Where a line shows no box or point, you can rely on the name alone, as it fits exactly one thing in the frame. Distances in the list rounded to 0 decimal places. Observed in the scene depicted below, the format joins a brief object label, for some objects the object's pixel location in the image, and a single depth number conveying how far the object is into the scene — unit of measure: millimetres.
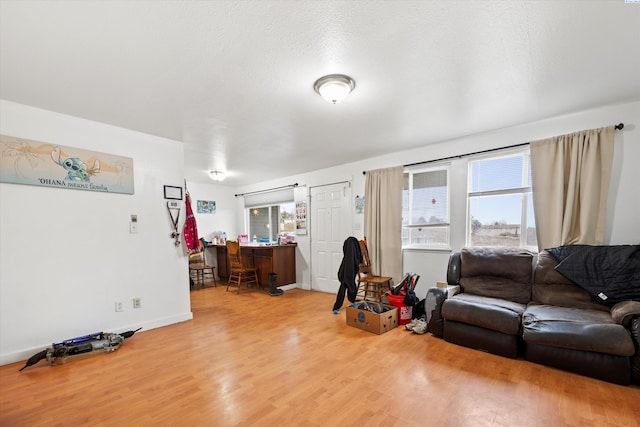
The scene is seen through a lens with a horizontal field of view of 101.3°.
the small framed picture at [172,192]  3445
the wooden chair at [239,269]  5238
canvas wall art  2461
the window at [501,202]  3146
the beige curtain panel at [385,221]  4047
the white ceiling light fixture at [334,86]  2074
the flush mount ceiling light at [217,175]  5129
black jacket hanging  3797
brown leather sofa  1960
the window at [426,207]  3766
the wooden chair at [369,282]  3884
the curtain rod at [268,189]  5709
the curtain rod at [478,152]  2589
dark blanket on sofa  2256
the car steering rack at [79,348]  2400
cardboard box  2982
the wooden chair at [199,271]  5770
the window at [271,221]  6145
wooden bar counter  5180
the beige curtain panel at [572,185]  2631
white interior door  4867
